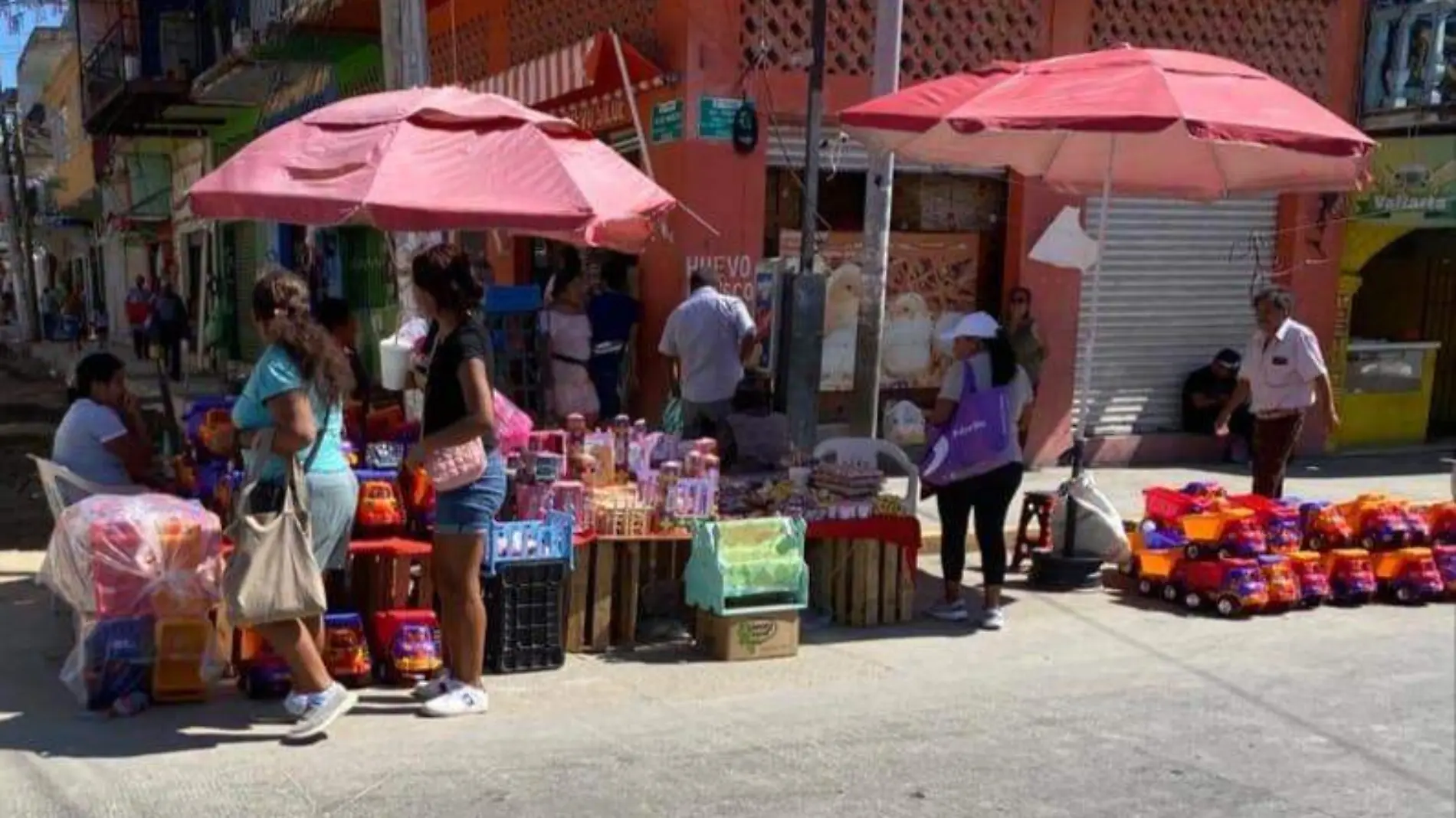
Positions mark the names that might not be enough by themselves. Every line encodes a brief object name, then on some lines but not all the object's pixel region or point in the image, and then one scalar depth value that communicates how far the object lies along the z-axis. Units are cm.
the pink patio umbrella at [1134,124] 643
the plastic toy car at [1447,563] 740
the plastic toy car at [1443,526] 768
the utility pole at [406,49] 854
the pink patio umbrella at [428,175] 570
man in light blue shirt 863
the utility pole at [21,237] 3197
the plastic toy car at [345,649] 529
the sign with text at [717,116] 951
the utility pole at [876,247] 850
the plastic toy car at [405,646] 538
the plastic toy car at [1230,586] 698
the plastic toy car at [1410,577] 732
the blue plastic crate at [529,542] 551
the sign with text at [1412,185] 1179
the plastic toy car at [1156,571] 739
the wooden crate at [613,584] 603
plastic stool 795
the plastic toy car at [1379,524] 755
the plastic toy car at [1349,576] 730
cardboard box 595
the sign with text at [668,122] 959
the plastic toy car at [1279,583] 709
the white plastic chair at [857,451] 748
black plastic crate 559
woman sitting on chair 608
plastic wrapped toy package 500
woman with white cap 645
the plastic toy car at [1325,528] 754
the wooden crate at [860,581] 667
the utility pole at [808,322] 905
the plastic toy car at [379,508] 560
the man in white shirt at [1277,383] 797
